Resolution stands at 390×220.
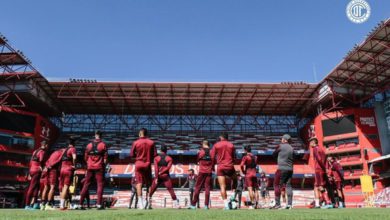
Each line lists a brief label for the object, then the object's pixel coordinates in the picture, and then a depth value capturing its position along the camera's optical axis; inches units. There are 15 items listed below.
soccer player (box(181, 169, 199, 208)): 600.9
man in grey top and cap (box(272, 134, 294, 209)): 333.1
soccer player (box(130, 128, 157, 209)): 336.2
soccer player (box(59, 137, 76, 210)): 363.6
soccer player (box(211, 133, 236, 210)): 342.3
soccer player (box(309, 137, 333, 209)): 404.8
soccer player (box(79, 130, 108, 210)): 335.6
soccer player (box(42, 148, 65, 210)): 379.6
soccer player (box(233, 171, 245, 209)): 408.1
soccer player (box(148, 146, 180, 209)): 392.3
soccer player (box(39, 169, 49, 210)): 384.1
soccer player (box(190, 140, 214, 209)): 363.3
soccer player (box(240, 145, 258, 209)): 406.0
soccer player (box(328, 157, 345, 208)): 470.6
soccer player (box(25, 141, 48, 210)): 409.4
